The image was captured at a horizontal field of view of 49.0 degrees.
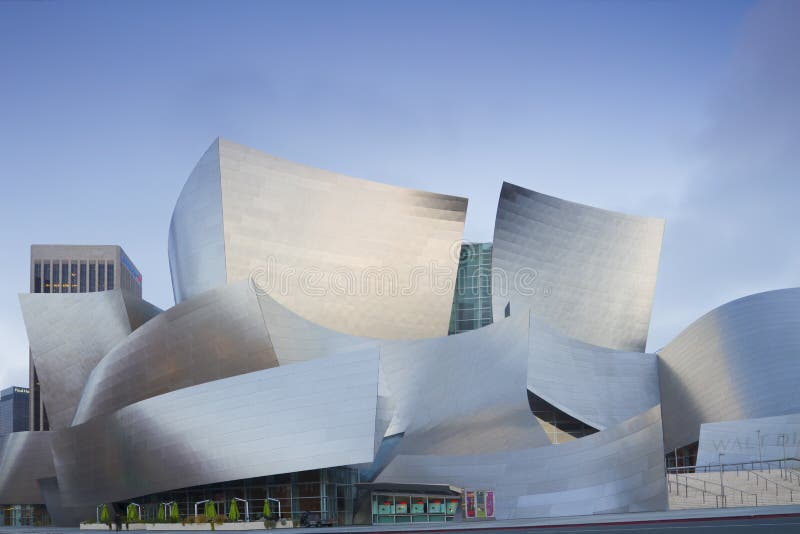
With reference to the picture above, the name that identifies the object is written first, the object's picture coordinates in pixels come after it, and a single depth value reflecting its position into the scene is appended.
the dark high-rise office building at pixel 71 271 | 118.31
